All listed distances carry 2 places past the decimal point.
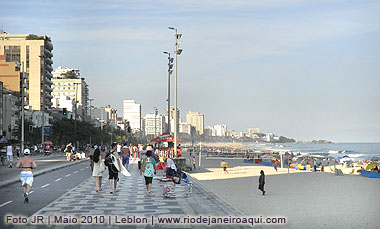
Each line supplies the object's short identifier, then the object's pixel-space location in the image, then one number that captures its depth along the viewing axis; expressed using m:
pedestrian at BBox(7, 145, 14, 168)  46.56
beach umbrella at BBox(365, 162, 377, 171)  45.18
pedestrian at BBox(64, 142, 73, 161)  55.19
